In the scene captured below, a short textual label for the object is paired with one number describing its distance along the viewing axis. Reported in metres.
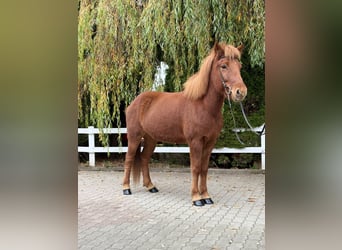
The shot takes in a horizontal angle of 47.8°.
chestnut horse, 3.68
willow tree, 4.40
